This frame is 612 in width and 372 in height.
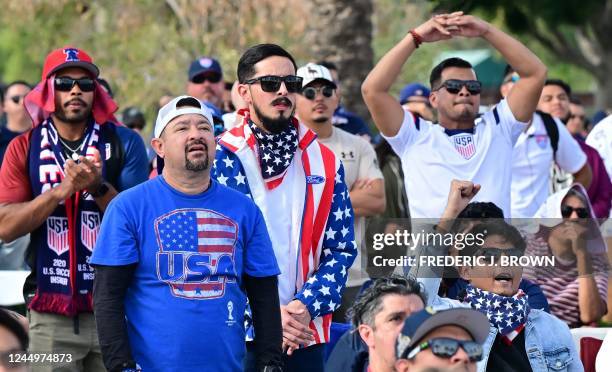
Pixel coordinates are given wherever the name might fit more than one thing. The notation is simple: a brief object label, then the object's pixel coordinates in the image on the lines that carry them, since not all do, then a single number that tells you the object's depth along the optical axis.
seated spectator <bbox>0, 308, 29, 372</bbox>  8.88
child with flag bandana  12.77
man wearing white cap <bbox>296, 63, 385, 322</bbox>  17.34
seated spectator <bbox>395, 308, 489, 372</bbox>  9.66
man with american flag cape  12.87
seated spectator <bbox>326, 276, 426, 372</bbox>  11.31
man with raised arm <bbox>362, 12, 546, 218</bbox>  15.32
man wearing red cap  13.87
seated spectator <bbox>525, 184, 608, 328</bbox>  15.87
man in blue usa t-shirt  11.16
